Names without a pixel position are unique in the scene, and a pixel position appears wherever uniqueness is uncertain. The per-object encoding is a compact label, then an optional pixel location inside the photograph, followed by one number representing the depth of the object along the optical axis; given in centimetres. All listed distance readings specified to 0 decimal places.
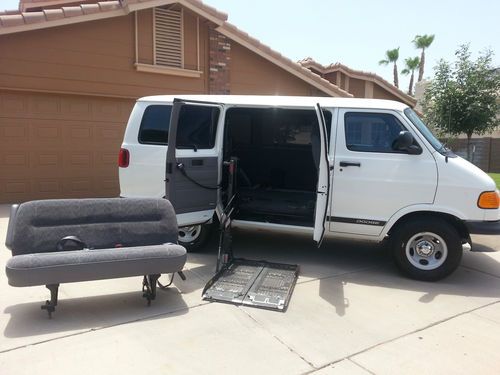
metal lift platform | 446
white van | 504
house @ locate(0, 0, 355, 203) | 888
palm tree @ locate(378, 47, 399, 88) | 4969
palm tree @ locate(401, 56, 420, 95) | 4948
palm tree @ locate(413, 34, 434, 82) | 4788
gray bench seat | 386
